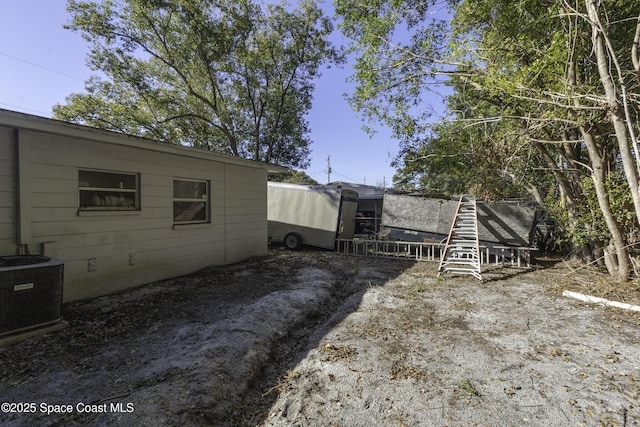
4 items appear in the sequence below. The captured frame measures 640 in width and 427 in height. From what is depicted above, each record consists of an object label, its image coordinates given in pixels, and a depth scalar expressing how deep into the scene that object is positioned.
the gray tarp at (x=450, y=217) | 8.31
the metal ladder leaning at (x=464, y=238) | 7.00
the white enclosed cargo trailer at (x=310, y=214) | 10.34
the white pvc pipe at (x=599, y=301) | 4.64
